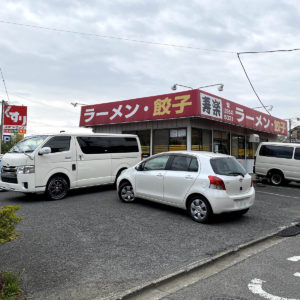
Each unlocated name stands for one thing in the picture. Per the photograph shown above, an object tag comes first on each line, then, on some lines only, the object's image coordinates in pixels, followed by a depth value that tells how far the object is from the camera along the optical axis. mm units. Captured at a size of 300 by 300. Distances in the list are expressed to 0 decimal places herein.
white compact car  6195
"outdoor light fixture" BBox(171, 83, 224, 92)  17580
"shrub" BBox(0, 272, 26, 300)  2943
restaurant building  13828
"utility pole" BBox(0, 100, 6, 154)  21078
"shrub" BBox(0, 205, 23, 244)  3130
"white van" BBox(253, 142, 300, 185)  13852
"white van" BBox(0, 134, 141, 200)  8336
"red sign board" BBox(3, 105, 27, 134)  24094
